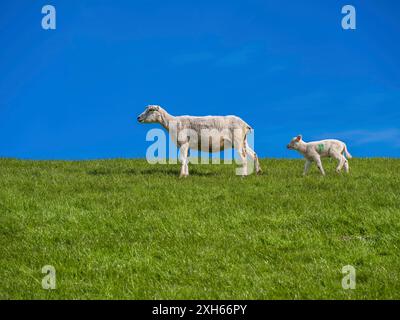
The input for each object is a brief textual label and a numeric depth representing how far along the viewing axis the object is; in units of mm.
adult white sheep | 20500
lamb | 19562
